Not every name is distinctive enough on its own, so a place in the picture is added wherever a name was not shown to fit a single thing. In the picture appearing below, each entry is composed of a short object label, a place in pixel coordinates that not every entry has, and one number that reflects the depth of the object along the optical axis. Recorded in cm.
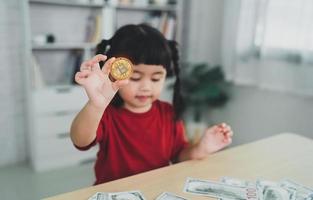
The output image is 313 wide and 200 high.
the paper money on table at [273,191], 85
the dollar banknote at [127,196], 79
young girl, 103
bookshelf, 237
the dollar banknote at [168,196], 81
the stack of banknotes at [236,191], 81
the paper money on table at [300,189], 86
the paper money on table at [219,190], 84
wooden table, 85
